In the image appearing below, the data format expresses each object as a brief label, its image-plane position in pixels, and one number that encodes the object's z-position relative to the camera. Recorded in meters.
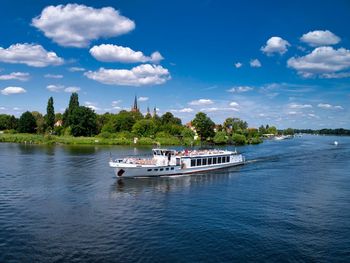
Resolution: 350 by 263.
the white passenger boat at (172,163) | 62.28
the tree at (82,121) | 177.00
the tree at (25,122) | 197.00
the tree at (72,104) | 183.94
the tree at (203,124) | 180.25
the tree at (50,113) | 181.75
